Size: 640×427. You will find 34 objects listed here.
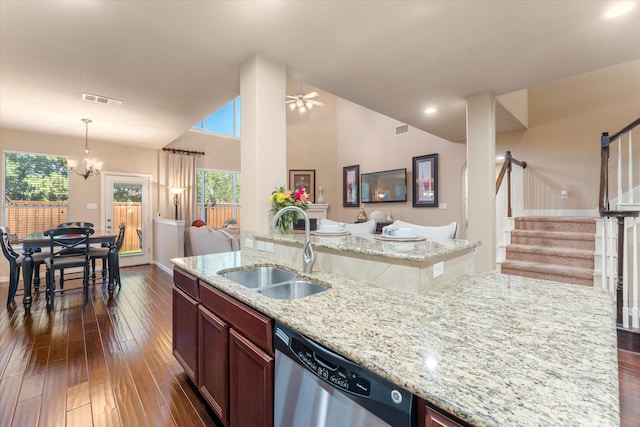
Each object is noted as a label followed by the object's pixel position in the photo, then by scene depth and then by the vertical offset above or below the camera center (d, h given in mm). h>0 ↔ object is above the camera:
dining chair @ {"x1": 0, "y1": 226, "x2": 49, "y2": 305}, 3582 -622
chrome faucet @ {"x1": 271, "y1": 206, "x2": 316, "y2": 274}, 1730 -254
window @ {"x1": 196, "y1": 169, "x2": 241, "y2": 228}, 6973 +365
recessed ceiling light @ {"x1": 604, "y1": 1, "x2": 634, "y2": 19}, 2035 +1446
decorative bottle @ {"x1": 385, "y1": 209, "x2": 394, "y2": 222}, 6851 -158
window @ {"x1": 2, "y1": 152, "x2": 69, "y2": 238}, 4922 +369
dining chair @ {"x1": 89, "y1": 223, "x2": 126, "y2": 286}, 4191 -632
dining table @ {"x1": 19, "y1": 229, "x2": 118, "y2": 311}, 3504 -508
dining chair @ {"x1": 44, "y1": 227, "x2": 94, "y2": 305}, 3584 -557
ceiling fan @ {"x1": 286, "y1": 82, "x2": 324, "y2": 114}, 5564 +2169
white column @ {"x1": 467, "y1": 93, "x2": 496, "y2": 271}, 3314 +355
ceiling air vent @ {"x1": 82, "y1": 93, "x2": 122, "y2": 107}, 3498 +1410
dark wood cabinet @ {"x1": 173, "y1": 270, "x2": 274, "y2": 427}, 1238 -730
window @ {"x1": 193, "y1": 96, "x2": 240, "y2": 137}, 6912 +2229
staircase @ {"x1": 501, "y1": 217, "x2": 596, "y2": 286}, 3549 -520
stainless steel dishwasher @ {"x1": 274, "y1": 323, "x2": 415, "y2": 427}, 759 -549
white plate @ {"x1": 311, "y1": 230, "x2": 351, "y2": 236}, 2252 -168
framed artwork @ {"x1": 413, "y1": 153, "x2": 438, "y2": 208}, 6284 +675
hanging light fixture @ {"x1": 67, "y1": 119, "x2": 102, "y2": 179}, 4412 +803
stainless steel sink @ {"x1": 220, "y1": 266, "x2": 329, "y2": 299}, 1718 -449
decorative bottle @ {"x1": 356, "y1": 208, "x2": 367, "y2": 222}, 7312 -139
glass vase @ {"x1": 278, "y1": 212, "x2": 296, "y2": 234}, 2605 -100
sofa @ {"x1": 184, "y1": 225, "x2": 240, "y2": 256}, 4863 -515
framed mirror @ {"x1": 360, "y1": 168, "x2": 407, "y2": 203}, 6855 +626
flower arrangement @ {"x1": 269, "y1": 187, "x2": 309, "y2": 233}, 2570 +87
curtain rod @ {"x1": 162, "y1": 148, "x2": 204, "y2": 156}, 6348 +1364
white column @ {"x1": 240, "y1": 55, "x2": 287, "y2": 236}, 2604 +691
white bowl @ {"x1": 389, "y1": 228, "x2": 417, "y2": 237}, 1958 -147
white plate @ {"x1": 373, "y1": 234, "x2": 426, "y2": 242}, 1892 -178
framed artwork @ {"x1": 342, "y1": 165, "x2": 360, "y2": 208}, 7922 +724
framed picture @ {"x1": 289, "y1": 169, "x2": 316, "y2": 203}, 8359 +946
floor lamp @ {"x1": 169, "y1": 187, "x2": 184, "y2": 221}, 6316 +422
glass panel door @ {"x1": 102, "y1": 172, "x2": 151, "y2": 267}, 5832 +32
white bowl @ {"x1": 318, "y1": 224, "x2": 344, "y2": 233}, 2303 -139
